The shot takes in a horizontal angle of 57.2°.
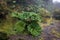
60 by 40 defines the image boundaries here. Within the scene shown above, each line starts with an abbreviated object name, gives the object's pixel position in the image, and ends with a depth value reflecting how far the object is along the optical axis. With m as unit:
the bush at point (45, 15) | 4.53
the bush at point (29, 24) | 3.22
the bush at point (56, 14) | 5.19
